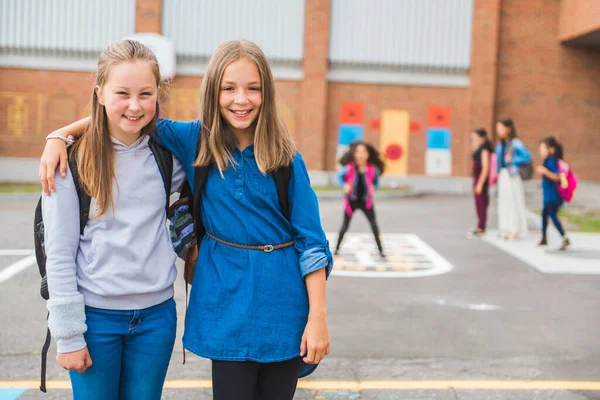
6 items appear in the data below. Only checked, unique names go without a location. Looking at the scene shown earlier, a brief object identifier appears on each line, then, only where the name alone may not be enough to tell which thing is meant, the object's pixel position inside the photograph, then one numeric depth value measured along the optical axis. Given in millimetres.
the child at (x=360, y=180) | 9094
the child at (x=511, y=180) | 11172
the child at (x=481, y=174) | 11648
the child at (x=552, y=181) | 10047
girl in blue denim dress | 2355
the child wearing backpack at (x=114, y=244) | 2262
